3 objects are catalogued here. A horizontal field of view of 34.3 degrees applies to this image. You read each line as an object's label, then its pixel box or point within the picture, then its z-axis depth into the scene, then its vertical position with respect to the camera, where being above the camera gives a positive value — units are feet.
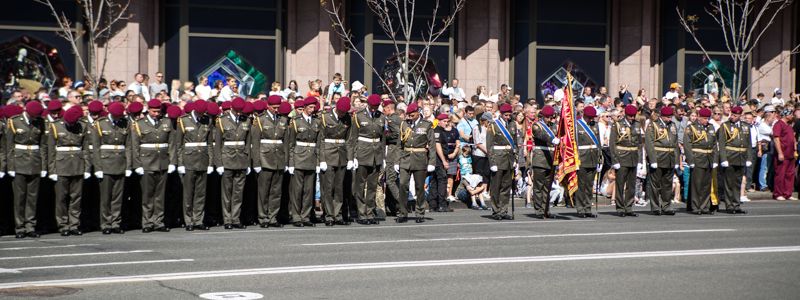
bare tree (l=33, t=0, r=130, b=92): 86.22 +8.11
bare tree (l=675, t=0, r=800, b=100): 110.42 +11.62
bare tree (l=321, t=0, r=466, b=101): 100.73 +9.60
